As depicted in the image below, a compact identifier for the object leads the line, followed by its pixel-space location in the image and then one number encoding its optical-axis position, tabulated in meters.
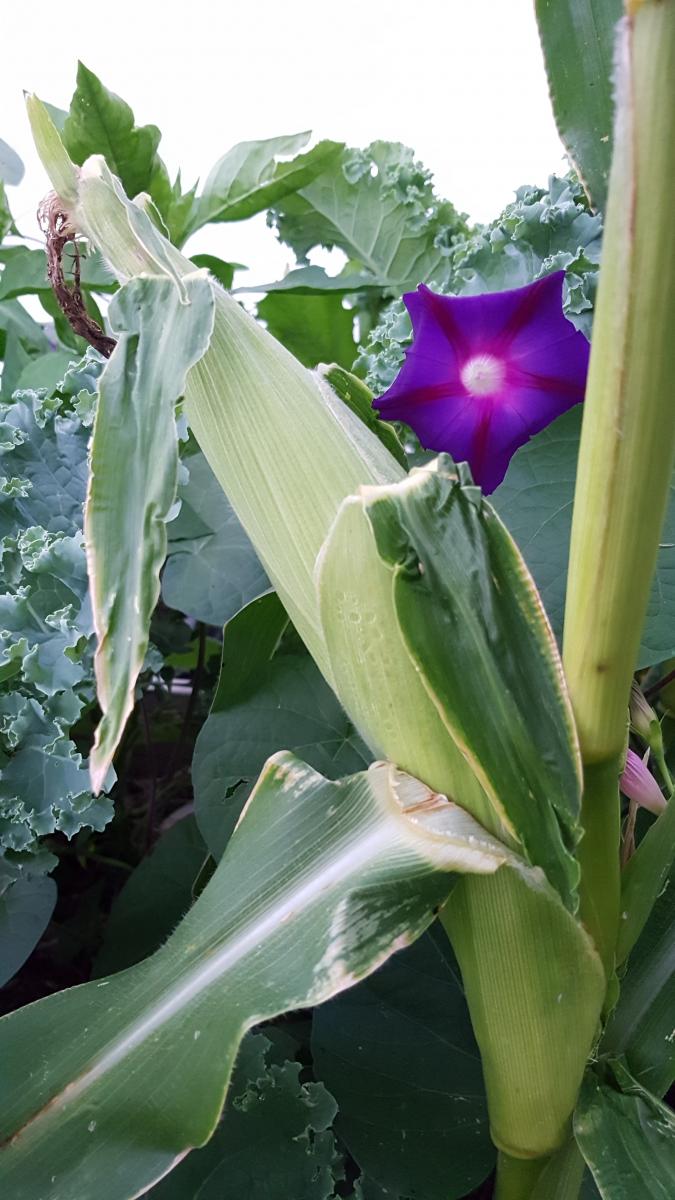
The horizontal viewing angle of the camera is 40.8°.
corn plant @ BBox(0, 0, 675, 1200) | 0.23
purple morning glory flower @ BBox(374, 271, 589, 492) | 0.40
